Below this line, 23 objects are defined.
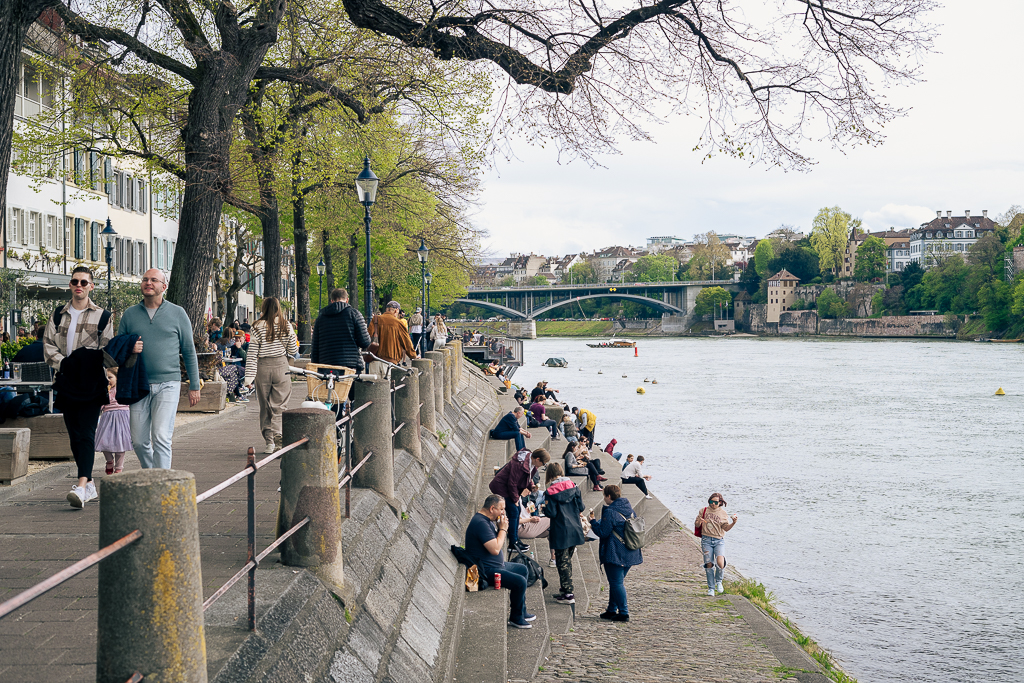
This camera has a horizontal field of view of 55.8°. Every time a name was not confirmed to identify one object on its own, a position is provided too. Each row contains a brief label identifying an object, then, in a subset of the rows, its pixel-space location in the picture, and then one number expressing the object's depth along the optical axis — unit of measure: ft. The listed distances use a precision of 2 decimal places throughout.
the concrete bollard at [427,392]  39.19
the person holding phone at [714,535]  45.47
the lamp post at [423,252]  87.33
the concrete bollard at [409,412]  31.91
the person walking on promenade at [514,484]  35.70
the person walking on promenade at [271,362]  29.32
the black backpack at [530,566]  34.71
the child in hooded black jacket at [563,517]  35.70
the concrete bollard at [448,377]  59.06
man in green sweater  20.86
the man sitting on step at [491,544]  27.91
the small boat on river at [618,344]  371.97
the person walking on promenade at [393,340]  40.47
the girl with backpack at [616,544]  36.68
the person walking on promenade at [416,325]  79.71
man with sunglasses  21.57
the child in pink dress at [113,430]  24.40
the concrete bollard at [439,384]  49.06
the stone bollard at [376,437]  23.77
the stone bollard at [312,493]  15.97
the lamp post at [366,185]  48.08
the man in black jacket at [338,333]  31.45
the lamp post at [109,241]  81.35
